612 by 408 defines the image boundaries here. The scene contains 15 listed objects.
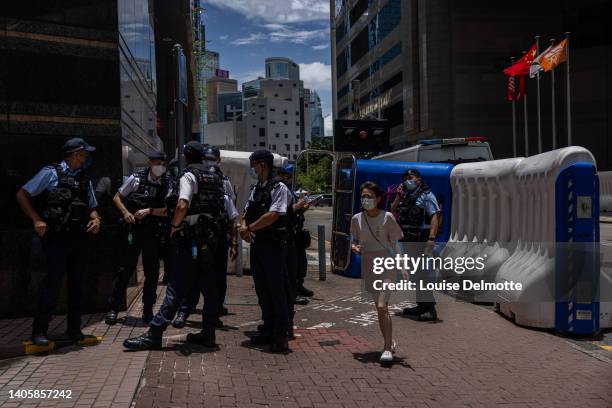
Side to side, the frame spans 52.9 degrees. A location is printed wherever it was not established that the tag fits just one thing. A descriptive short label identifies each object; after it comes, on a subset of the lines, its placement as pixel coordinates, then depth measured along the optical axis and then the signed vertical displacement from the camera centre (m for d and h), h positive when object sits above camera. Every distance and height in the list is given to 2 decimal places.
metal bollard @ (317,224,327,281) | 11.02 -1.13
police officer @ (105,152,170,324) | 6.63 -0.28
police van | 18.39 +1.39
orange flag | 26.25 +6.06
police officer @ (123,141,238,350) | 5.36 -0.35
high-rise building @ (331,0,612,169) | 45.56 +9.46
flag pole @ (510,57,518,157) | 39.88 +4.09
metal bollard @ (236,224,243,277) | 11.00 -1.20
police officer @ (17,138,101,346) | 5.34 -0.17
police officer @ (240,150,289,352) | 5.68 -0.36
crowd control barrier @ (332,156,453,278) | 11.56 +0.13
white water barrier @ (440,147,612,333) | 6.77 -0.60
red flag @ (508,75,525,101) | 33.78 +5.99
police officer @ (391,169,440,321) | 7.58 -0.32
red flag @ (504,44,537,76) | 29.52 +6.48
